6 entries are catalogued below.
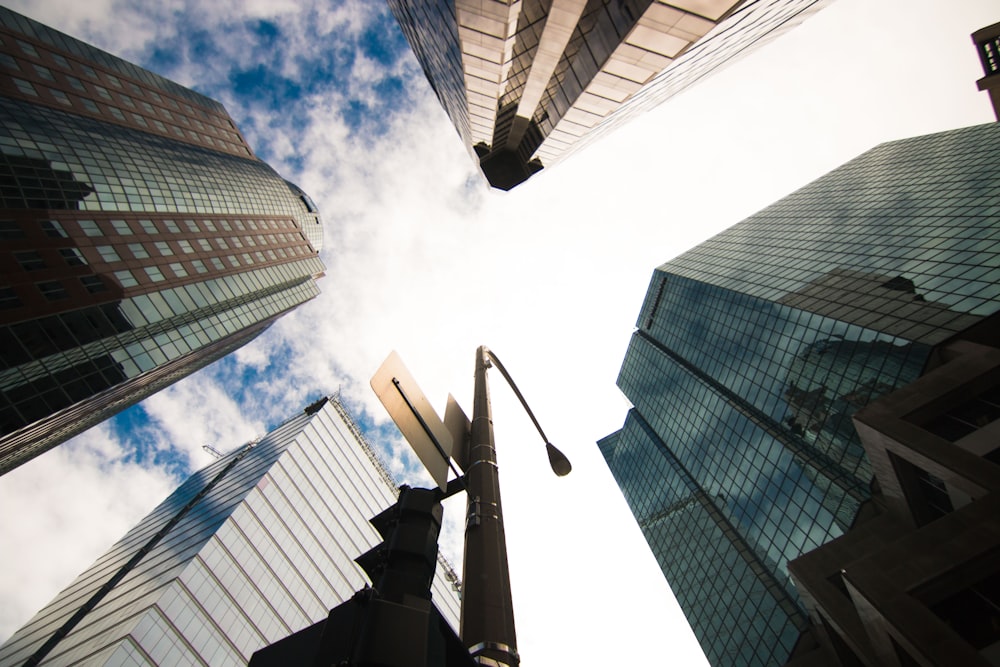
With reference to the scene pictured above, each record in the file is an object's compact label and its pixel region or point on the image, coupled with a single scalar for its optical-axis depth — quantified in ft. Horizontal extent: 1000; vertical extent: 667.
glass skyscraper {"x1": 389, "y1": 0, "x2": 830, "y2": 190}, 63.95
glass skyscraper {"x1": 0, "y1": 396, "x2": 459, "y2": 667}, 127.95
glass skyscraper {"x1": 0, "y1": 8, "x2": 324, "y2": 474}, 115.85
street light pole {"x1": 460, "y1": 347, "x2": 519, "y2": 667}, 10.05
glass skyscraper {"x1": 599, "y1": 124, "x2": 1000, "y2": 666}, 131.75
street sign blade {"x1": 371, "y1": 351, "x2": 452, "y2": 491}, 13.01
